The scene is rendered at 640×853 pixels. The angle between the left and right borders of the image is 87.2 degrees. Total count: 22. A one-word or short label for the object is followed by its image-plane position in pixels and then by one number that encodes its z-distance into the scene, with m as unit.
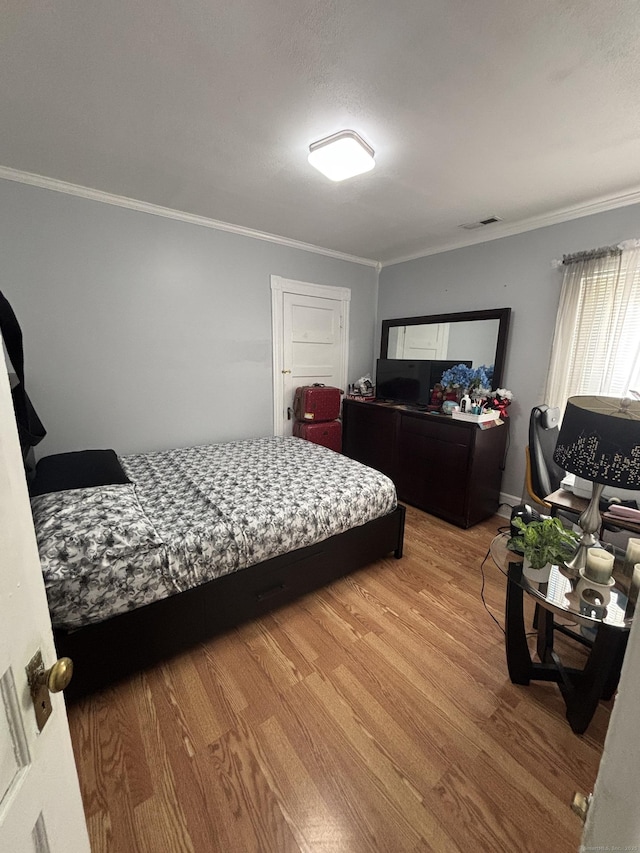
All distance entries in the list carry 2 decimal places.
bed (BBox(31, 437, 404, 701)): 1.34
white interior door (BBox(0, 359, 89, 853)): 0.44
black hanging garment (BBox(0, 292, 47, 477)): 1.48
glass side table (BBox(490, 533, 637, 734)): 1.21
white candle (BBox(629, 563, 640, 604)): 1.23
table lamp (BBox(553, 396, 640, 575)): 1.10
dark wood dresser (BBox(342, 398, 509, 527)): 2.74
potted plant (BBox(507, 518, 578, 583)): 1.34
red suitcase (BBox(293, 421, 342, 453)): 3.51
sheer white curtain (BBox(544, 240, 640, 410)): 2.27
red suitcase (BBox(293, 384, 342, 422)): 3.45
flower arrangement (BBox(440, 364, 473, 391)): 3.09
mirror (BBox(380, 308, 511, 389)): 2.95
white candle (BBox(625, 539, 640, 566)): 1.38
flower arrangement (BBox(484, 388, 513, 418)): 2.88
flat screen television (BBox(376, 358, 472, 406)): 3.31
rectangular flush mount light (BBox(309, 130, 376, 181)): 1.65
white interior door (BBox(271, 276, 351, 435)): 3.38
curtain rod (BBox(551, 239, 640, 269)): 2.22
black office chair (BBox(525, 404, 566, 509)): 2.19
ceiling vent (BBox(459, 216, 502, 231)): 2.64
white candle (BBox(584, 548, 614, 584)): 1.28
